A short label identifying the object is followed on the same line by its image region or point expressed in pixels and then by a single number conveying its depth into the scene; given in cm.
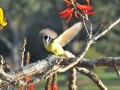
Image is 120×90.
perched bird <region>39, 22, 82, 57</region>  862
